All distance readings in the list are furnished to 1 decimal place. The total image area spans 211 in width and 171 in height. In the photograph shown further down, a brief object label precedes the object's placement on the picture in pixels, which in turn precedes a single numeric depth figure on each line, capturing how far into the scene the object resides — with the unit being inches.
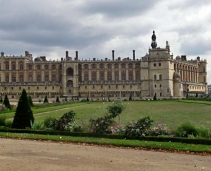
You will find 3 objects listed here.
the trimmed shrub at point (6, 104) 1411.2
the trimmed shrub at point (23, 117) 660.7
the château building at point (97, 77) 3073.3
